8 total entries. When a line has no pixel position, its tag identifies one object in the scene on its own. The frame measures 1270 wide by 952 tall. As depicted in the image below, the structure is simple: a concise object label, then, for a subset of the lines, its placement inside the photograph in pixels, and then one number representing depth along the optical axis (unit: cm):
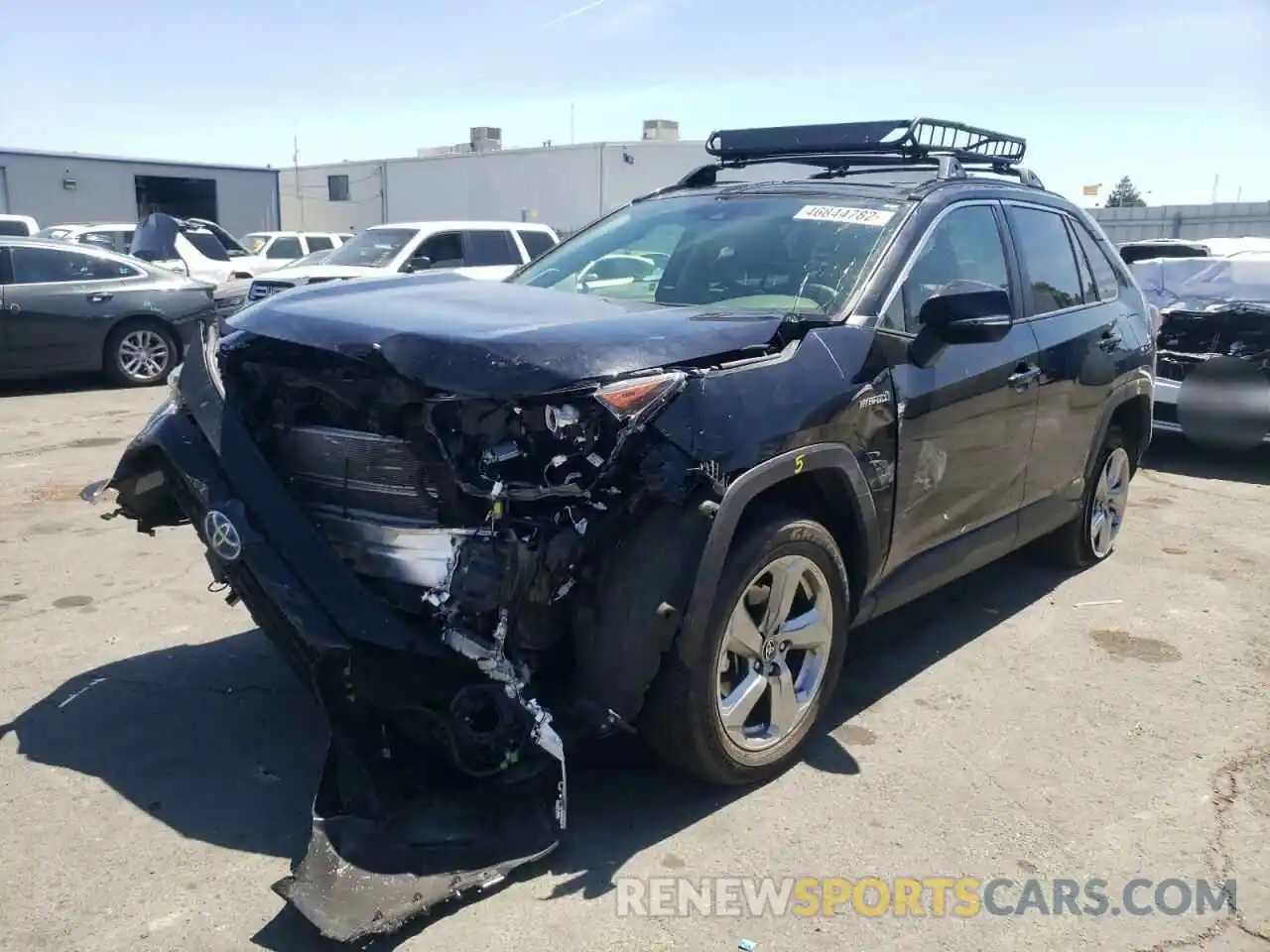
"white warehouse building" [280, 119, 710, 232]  3291
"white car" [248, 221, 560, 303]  1258
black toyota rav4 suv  289
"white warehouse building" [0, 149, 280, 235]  3011
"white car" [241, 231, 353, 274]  2192
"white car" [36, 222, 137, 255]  1978
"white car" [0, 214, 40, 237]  1980
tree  7594
